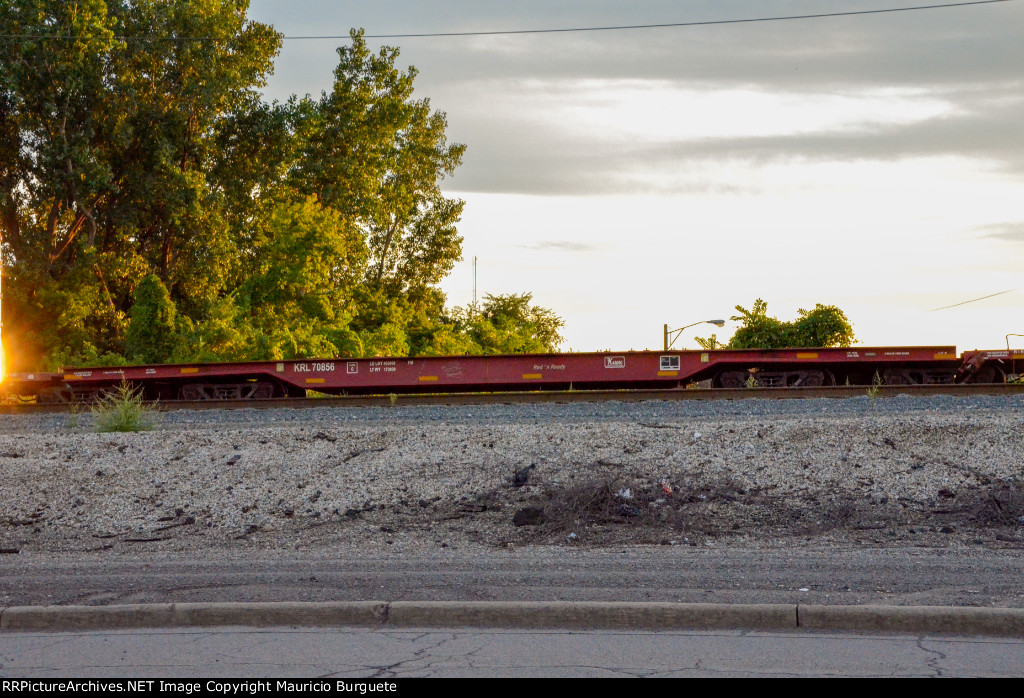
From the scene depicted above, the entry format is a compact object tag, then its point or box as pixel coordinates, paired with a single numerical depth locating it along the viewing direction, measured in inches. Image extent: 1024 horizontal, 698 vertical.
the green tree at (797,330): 1765.5
